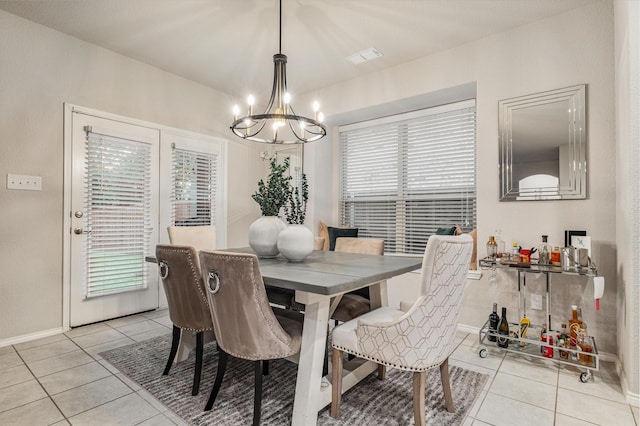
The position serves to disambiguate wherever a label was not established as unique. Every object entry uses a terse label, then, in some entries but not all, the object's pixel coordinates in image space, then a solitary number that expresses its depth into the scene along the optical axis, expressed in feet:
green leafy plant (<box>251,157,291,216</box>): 7.27
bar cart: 7.23
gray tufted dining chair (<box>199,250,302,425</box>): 4.96
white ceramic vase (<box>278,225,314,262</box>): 6.96
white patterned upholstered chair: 4.84
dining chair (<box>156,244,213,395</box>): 6.16
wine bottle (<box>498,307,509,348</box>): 8.49
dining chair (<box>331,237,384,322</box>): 7.76
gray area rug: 5.67
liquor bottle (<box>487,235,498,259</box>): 9.11
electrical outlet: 9.02
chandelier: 7.40
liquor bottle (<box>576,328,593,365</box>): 7.31
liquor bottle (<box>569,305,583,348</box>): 7.61
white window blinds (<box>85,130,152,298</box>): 10.60
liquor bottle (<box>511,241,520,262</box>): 8.57
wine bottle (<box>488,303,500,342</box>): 8.75
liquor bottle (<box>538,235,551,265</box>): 8.07
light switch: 9.07
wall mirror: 8.57
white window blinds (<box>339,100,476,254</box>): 11.89
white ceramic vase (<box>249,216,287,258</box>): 7.62
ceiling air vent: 10.91
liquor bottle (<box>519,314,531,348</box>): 8.61
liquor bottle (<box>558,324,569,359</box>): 7.79
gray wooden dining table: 4.92
